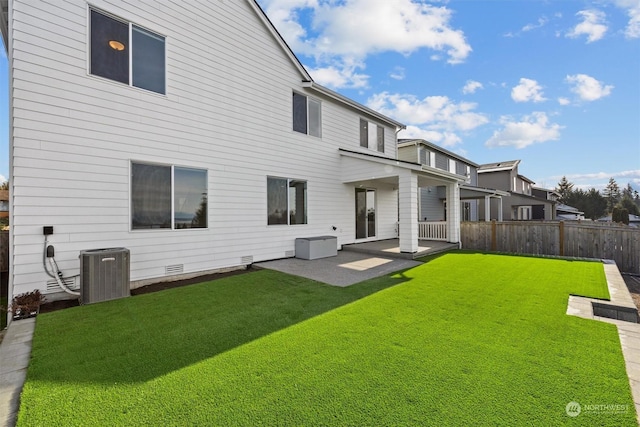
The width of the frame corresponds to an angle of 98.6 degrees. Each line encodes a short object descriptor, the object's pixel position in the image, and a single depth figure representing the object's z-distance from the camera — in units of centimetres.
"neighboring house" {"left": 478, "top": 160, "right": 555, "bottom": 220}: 2403
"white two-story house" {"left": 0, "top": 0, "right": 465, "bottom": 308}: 486
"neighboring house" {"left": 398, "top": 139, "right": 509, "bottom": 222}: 1689
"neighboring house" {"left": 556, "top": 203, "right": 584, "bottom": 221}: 3338
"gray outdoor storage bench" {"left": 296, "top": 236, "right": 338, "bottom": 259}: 872
